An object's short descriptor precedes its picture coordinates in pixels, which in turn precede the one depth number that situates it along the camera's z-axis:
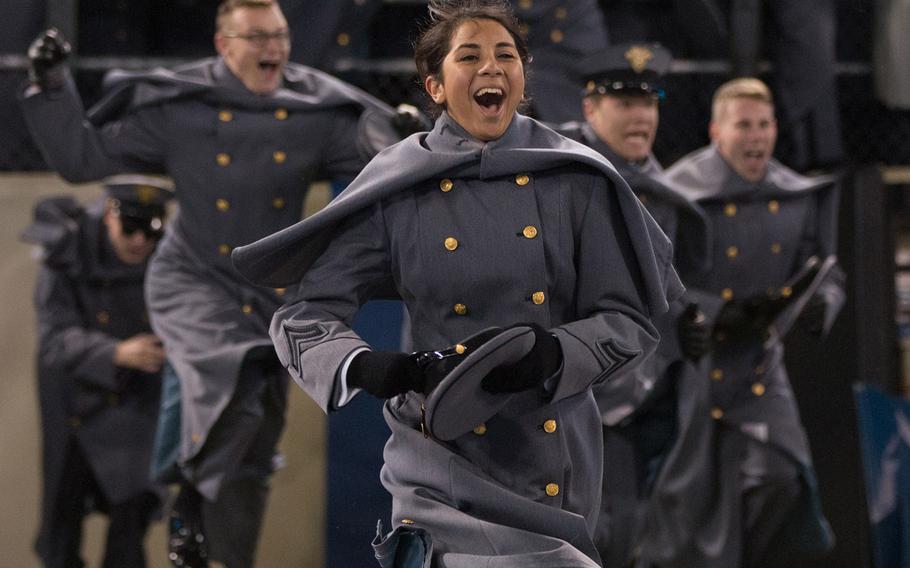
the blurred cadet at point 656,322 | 9.95
